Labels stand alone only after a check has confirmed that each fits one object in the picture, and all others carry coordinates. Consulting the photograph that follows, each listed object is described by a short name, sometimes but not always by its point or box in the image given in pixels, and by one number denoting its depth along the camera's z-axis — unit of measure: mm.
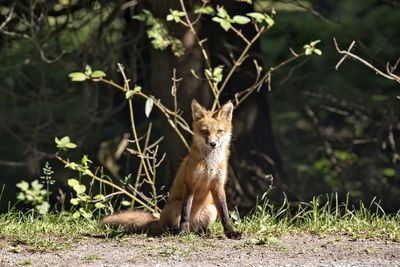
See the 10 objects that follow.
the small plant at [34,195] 18180
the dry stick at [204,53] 17223
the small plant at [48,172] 15150
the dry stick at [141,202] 16180
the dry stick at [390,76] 16016
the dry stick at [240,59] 17247
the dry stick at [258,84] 17053
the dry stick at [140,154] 15867
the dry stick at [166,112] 16766
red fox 14477
